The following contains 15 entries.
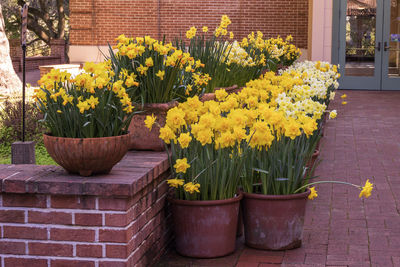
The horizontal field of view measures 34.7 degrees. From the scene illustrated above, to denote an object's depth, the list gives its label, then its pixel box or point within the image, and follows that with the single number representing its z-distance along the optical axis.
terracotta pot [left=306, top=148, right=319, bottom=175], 6.03
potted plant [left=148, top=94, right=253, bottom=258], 4.23
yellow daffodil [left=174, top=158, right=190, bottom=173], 4.16
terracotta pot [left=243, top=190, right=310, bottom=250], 4.42
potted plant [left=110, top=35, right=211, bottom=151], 4.66
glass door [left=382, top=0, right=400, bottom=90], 18.19
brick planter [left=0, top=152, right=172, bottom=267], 3.64
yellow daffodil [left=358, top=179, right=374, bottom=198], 4.29
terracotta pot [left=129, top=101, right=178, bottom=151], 4.66
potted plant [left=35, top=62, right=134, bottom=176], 3.69
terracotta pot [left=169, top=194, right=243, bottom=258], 4.23
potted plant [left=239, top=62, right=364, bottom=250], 4.41
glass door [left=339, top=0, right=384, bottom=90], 18.27
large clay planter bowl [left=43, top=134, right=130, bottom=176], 3.67
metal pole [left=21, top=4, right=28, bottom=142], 6.03
